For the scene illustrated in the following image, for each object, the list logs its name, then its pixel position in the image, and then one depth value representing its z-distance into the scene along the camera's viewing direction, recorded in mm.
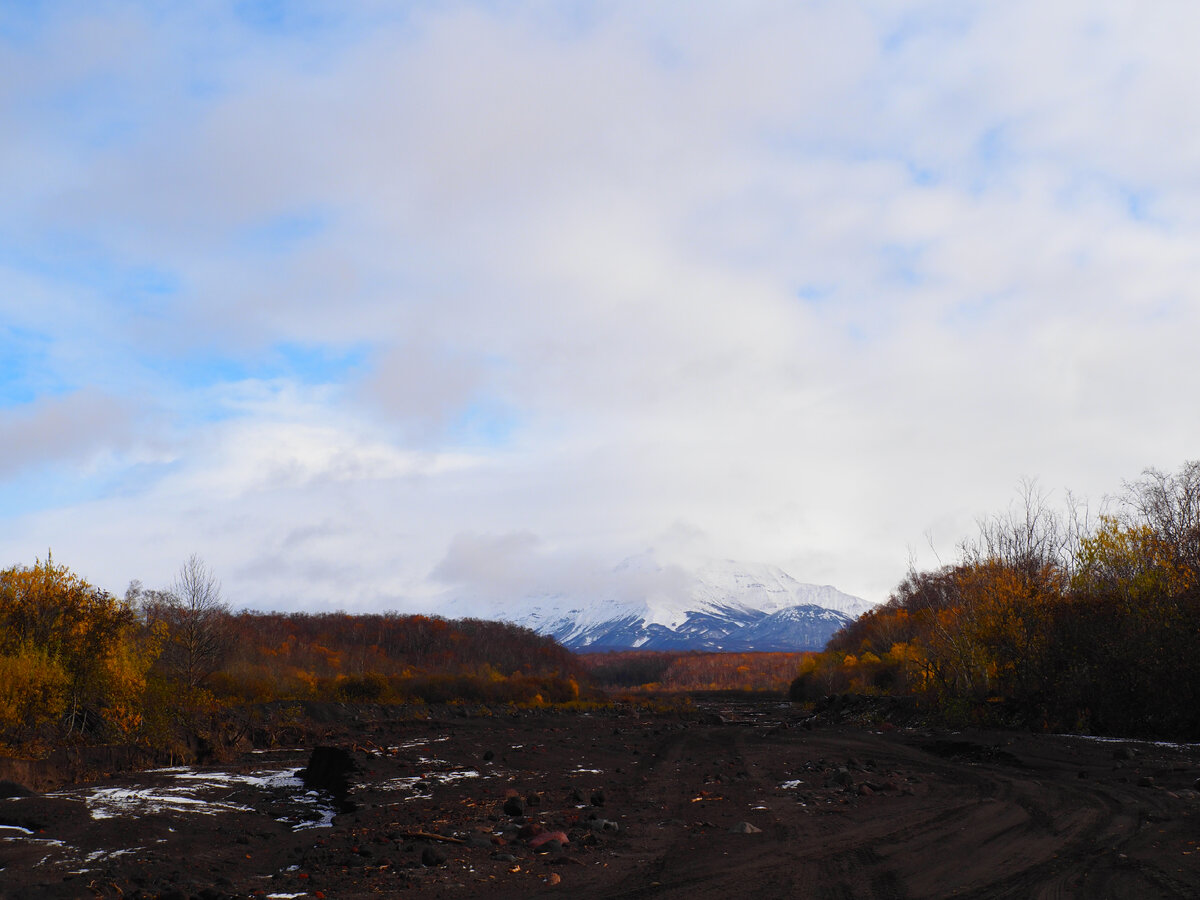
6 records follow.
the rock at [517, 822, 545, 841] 10633
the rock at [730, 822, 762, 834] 10684
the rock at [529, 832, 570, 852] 10023
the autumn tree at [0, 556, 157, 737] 17594
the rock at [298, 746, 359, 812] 15852
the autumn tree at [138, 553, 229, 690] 31484
